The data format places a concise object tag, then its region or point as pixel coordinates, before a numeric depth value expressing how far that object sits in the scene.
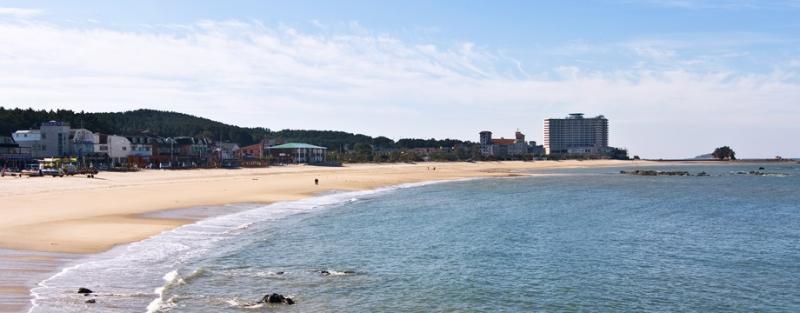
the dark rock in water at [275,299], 17.34
